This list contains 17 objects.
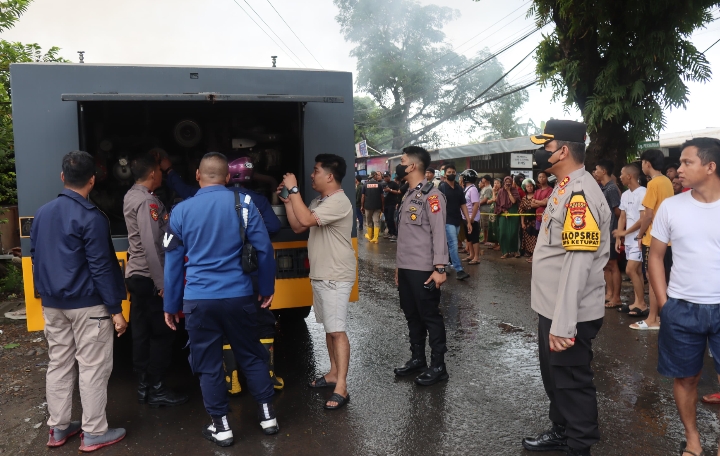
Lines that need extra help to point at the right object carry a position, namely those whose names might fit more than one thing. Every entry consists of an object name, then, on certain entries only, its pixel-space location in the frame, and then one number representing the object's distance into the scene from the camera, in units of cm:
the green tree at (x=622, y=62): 826
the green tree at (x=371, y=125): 3709
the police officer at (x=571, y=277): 297
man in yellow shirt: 579
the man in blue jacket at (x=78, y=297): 353
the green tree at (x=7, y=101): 806
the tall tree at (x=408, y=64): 3541
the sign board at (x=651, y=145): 1089
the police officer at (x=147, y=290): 422
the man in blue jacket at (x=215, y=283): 353
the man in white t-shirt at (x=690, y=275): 309
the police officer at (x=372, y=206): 1577
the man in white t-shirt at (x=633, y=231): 657
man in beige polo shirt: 422
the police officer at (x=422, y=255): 455
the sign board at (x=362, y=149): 3089
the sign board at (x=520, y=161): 1420
